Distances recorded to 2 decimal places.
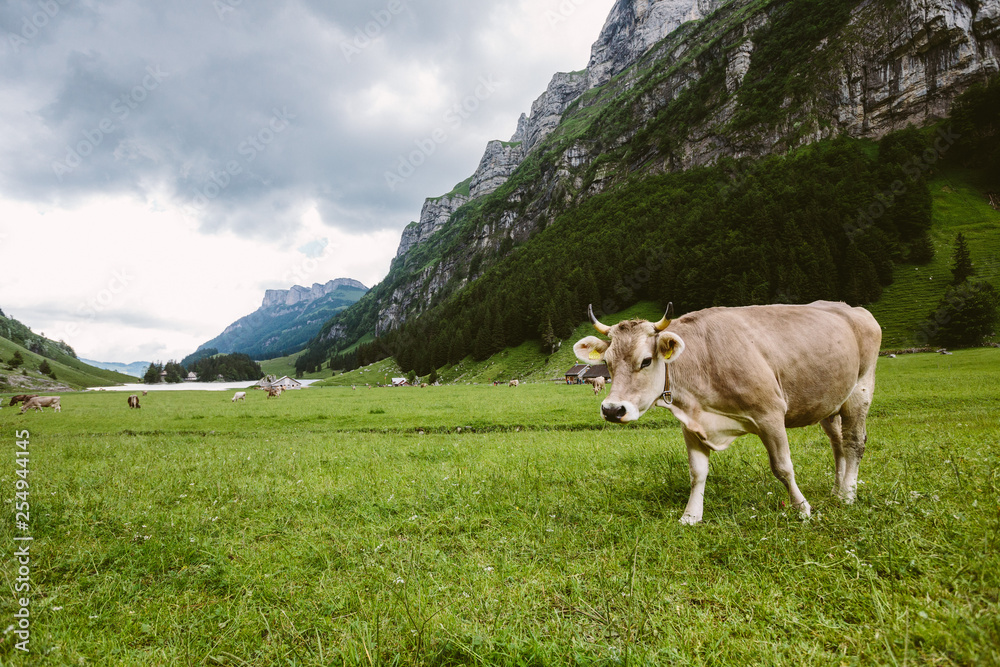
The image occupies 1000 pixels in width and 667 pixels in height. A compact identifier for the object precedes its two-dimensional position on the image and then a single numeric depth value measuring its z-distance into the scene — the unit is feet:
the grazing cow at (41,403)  106.11
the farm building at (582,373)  190.04
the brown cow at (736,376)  16.78
